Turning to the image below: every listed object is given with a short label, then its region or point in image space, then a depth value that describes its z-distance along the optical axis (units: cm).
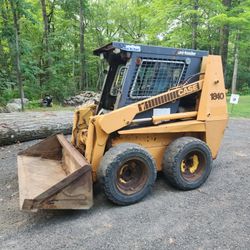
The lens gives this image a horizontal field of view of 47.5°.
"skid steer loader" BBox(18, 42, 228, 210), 332
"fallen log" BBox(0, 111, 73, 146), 639
